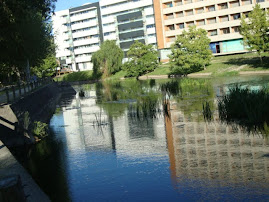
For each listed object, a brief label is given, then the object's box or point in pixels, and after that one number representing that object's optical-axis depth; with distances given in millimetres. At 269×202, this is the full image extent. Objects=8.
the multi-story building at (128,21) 114125
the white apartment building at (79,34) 132000
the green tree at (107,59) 89875
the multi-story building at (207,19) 86062
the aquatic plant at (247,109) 17141
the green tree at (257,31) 53062
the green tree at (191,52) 63406
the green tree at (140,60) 78875
